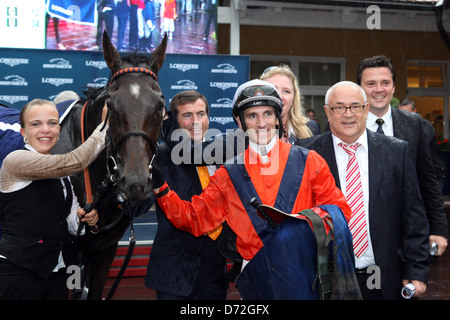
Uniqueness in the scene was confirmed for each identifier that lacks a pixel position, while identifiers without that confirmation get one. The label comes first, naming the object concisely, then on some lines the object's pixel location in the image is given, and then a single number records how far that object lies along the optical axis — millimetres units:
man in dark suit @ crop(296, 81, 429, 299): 2279
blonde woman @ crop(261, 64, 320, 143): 3053
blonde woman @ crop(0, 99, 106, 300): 2275
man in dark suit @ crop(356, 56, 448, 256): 2574
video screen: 7086
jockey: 1867
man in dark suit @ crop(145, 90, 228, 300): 2420
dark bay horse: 2072
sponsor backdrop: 6203
